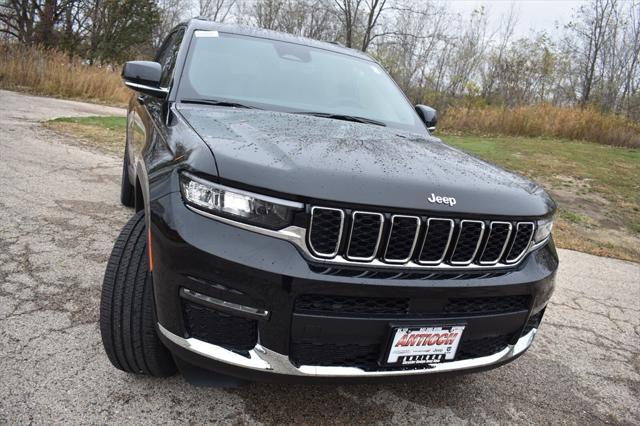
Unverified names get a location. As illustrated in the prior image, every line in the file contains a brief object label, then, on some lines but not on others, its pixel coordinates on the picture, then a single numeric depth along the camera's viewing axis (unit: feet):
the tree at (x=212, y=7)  144.25
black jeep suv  4.94
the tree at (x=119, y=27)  86.12
